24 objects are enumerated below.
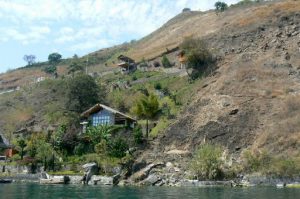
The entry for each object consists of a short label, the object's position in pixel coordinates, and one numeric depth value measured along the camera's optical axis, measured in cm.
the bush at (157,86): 10246
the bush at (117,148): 7812
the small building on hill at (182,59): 10779
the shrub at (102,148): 7881
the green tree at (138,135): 8162
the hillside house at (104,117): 8912
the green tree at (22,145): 8821
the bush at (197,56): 10175
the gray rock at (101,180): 7150
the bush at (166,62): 11964
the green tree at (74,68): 14442
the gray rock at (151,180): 6959
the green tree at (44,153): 8112
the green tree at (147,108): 8531
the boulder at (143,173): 7200
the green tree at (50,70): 16414
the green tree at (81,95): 10019
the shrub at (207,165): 6800
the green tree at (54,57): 19060
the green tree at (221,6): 16529
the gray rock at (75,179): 7312
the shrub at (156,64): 12328
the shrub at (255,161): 6925
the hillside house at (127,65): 12575
